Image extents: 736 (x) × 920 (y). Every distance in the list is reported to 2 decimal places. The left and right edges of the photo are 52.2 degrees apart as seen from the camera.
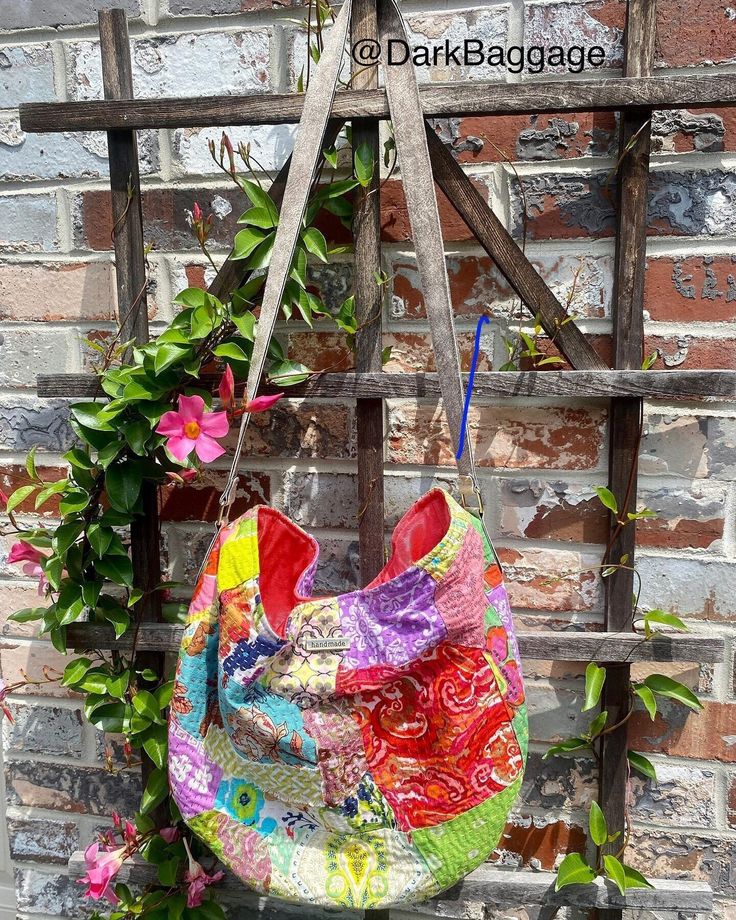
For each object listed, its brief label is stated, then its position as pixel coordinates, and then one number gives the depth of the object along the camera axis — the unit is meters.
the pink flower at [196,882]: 0.91
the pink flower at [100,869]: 0.89
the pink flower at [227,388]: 0.77
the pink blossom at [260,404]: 0.76
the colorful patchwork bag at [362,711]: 0.69
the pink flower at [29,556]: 0.89
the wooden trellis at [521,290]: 0.76
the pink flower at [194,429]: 0.78
